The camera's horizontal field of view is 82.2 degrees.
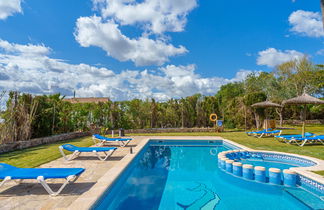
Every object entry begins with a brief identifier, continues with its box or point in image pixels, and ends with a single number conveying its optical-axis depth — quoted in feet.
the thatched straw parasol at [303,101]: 36.06
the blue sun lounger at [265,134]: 41.32
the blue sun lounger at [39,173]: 12.31
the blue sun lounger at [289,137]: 33.64
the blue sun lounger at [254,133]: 42.75
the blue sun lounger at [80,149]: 21.68
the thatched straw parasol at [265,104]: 46.25
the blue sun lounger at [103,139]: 31.80
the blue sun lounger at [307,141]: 30.63
